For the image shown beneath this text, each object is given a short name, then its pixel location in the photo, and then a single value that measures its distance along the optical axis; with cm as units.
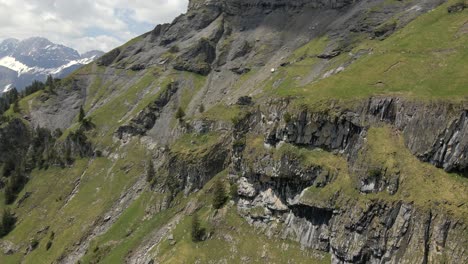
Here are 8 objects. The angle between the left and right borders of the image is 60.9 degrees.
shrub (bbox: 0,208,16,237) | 14650
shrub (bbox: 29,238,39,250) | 13434
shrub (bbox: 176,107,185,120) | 15412
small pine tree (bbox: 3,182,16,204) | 16325
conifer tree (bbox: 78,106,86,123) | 18300
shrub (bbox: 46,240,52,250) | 12794
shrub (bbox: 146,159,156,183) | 13100
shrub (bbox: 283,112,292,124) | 8572
